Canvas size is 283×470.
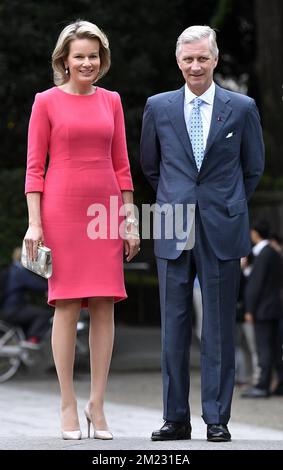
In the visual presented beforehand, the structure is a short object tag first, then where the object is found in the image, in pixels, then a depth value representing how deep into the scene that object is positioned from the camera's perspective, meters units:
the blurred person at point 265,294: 14.31
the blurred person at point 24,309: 15.32
